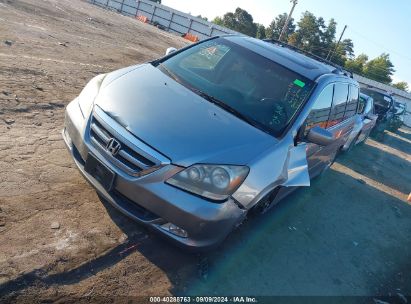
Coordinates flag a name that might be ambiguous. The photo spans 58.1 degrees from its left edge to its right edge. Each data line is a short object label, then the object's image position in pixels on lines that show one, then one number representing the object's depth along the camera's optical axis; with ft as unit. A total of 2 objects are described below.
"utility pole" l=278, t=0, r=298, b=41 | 126.98
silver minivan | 9.85
